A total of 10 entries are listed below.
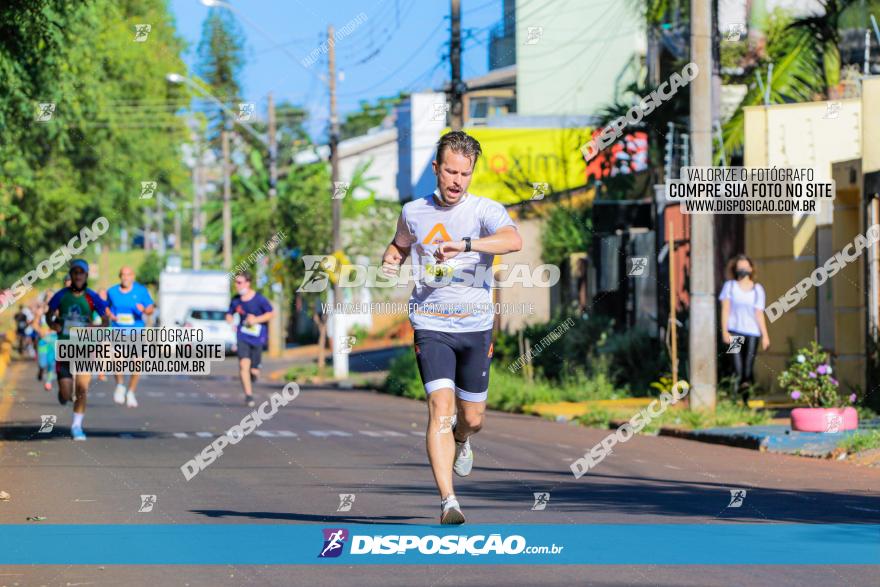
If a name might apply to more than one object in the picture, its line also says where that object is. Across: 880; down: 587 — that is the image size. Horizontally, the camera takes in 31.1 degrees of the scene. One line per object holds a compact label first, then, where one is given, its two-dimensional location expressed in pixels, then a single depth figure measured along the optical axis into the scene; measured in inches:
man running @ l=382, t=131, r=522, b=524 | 357.7
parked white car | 2206.0
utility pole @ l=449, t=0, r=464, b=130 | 1115.3
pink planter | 658.8
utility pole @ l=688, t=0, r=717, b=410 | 766.5
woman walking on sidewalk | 767.1
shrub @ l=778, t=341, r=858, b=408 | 671.1
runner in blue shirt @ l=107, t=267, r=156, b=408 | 768.9
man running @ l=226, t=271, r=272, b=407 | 894.4
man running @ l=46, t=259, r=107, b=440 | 695.7
